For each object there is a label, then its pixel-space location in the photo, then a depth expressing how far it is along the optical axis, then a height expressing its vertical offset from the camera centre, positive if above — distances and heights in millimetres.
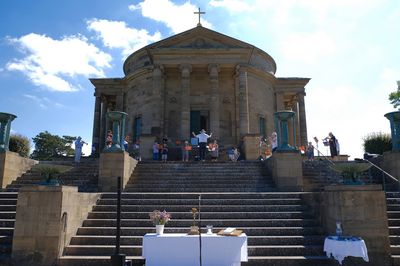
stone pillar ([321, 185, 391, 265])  8281 -567
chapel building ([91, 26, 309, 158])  25406 +8223
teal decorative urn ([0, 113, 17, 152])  14047 +2631
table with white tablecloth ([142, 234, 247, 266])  7051 -1225
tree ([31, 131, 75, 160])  55062 +7728
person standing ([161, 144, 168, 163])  19156 +2176
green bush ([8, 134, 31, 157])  24903 +3523
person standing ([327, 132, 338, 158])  20047 +2820
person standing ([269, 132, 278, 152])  18438 +2855
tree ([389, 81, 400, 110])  34000 +9619
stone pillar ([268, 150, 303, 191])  13711 +876
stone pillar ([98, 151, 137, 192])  13836 +931
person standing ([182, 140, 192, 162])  19303 +2368
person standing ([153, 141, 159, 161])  19900 +2416
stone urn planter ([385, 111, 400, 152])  13609 +2567
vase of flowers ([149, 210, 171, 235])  7733 -615
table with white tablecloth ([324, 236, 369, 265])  7047 -1172
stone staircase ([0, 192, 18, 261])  8688 -842
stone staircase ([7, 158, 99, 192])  14117 +592
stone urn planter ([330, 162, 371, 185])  8680 +588
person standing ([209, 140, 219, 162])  19531 +2430
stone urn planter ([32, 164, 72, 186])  8992 +523
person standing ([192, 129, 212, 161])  18688 +2737
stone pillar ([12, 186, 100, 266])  8344 -851
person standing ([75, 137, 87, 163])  19125 +2472
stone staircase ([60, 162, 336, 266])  8430 -862
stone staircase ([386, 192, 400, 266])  8469 -850
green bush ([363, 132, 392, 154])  26047 +3859
